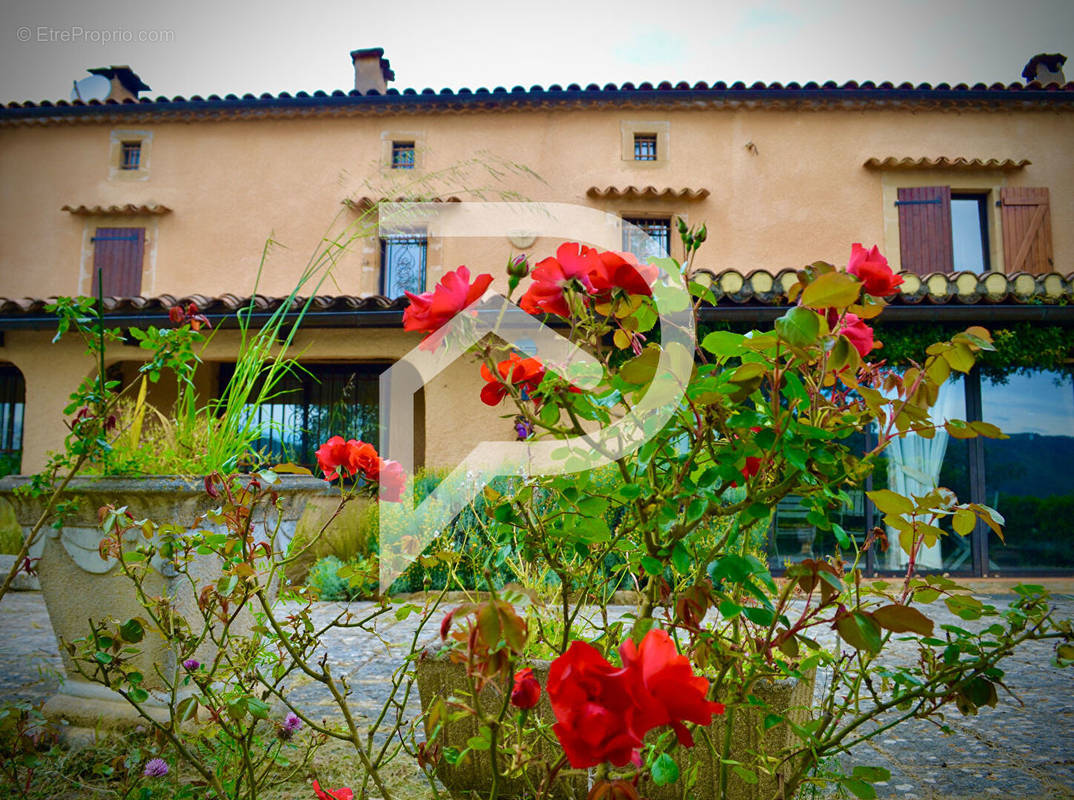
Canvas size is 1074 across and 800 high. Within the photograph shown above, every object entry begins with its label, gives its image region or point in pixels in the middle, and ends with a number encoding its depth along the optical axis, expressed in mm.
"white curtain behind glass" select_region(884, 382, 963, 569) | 6816
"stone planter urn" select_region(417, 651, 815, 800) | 1571
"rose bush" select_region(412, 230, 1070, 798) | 826
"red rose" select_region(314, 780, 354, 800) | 1032
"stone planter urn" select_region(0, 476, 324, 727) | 2035
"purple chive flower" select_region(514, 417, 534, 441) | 1299
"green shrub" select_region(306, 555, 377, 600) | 5133
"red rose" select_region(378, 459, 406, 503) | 1342
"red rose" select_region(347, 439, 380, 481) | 1307
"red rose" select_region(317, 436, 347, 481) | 1297
